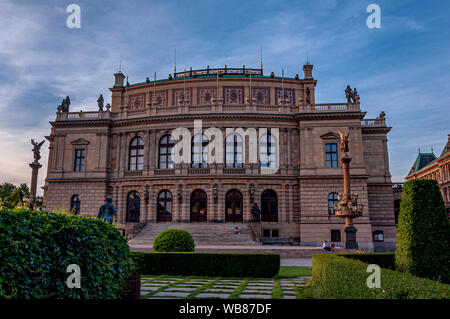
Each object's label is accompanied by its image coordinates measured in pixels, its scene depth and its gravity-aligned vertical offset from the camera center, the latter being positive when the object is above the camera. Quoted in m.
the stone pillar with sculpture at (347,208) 27.75 +0.99
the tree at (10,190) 68.69 +6.36
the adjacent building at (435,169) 63.25 +10.12
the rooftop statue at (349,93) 42.97 +14.84
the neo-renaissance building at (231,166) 40.50 +6.20
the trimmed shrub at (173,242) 20.72 -1.19
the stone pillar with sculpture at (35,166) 45.28 +6.80
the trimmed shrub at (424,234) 10.60 -0.36
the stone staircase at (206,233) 35.59 -1.27
